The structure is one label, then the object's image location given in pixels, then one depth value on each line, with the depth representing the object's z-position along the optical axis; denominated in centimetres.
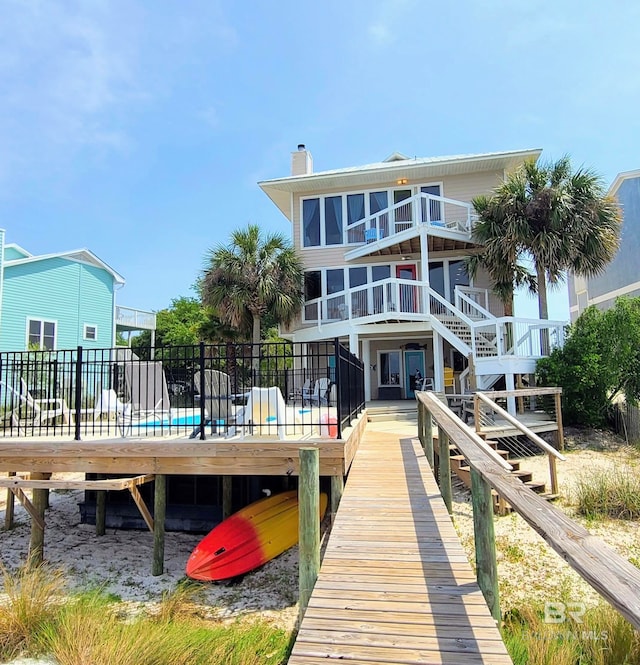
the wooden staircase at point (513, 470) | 762
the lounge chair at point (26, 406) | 762
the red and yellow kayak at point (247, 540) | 661
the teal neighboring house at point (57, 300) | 1728
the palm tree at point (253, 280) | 1672
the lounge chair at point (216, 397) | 643
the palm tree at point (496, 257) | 1444
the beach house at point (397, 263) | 1470
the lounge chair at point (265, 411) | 640
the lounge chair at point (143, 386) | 722
